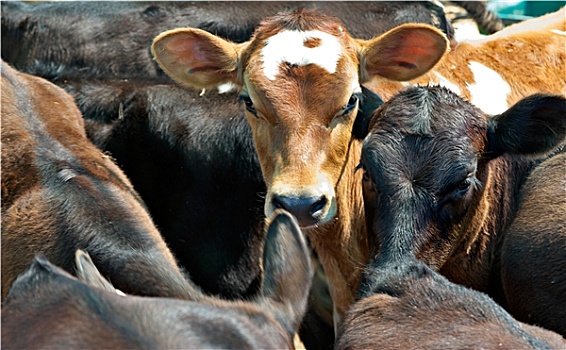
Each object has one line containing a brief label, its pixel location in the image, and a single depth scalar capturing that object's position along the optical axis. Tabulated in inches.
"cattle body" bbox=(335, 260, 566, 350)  211.2
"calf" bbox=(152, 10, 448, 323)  316.8
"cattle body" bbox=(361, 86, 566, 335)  279.3
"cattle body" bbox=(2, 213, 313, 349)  157.9
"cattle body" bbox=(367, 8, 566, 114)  360.5
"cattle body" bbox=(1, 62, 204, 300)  253.1
